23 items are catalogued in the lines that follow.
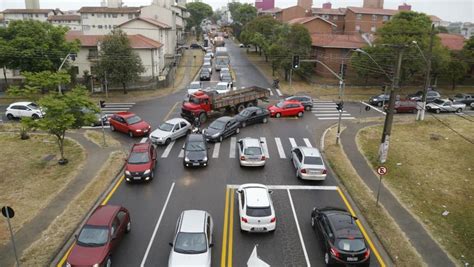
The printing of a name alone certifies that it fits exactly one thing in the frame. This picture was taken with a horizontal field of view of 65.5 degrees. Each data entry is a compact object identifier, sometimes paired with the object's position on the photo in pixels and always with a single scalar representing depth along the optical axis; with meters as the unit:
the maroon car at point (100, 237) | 13.01
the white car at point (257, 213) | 15.65
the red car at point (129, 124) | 29.22
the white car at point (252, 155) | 22.91
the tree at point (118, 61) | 42.69
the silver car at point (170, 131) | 27.12
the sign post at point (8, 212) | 12.67
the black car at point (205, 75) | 56.34
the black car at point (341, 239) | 13.56
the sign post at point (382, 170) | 18.03
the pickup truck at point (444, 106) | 41.06
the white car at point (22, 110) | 34.19
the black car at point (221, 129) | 27.81
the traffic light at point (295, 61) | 36.59
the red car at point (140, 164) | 20.78
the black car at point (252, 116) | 31.98
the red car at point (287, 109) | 35.88
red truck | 33.25
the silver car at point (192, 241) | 13.02
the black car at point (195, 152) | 23.02
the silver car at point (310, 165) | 21.20
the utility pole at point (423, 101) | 32.63
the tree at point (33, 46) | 41.22
